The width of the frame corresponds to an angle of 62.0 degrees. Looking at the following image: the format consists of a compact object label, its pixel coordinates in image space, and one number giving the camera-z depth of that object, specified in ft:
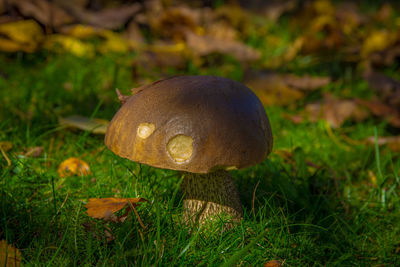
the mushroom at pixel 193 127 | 2.99
